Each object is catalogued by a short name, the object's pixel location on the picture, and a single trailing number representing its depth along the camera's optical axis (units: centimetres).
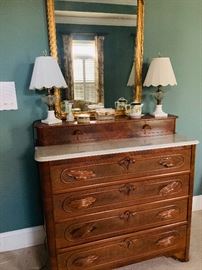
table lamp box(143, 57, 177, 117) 194
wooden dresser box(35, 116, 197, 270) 154
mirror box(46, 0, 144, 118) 184
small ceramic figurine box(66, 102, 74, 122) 189
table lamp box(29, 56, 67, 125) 168
